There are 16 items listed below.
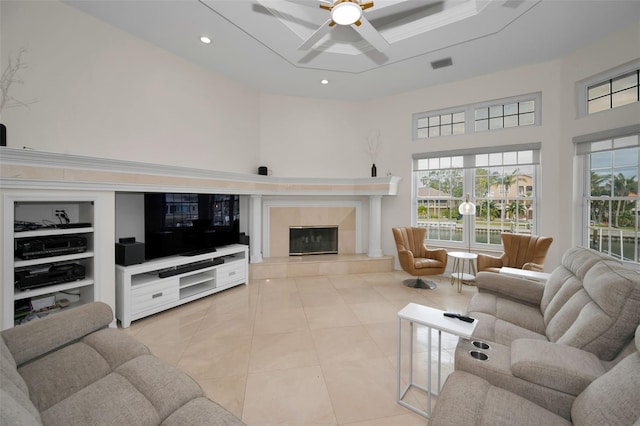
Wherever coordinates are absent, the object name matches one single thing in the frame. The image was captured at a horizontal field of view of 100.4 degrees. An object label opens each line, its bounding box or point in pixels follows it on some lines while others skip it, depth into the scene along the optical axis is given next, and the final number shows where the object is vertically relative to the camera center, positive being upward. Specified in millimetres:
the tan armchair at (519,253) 3543 -581
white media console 2869 -876
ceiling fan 2082 +1678
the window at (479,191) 4301 +351
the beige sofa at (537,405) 944 -842
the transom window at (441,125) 4742 +1594
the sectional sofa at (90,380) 1101 -840
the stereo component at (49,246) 2287 -319
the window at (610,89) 3168 +1562
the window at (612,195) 3193 +211
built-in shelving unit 2152 -401
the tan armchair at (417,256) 4031 -726
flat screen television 3240 -157
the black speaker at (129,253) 2875 -457
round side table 4012 -985
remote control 1686 -686
